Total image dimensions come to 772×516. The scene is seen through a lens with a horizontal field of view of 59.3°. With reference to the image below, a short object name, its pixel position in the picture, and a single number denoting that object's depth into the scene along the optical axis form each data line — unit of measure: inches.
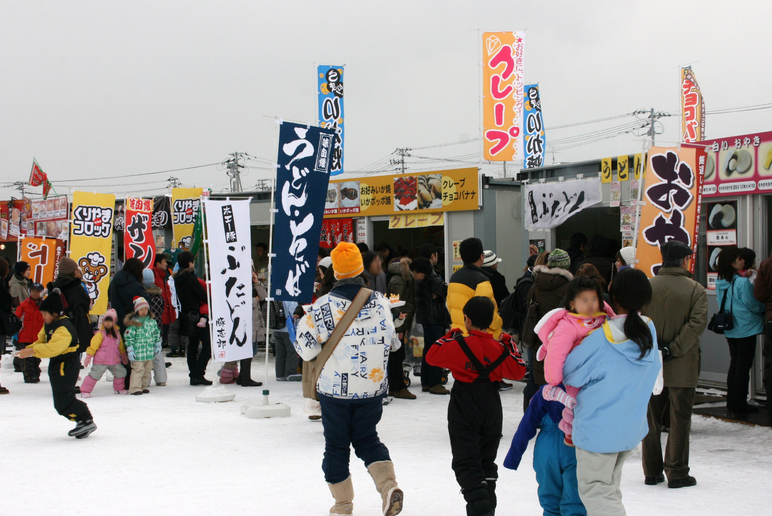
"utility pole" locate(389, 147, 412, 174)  1775.3
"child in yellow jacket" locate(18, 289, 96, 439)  235.9
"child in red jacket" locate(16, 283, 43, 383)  372.8
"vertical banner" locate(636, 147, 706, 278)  235.3
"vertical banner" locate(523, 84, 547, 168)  717.2
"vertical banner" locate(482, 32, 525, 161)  482.3
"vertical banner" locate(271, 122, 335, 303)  269.9
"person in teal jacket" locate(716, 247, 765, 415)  266.8
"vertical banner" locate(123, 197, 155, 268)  451.8
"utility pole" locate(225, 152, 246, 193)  1727.4
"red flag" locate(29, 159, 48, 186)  676.7
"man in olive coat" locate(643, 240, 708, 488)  183.8
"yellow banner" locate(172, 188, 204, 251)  525.3
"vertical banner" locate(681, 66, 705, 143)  617.3
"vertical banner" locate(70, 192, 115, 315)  410.6
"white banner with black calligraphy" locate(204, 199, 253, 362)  306.0
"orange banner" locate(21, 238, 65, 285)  449.7
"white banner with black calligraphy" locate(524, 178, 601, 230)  359.9
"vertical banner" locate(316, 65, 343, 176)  579.5
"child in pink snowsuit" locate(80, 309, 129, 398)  329.1
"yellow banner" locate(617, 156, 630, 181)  338.6
